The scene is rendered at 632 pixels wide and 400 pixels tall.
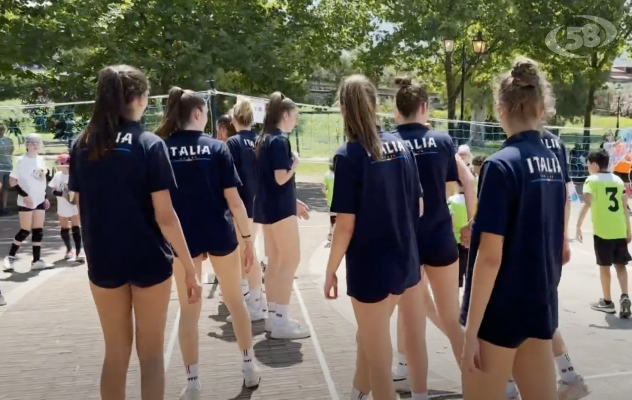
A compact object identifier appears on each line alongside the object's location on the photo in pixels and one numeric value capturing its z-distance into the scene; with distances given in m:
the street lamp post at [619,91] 39.49
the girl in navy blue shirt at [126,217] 3.35
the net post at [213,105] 9.21
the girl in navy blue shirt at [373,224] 3.46
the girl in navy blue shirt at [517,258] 2.71
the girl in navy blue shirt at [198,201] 4.41
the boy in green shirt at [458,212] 6.74
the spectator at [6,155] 14.30
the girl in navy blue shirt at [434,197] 4.20
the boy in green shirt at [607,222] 6.78
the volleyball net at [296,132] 14.73
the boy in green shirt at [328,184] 9.63
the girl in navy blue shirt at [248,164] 6.23
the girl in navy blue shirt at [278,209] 5.54
